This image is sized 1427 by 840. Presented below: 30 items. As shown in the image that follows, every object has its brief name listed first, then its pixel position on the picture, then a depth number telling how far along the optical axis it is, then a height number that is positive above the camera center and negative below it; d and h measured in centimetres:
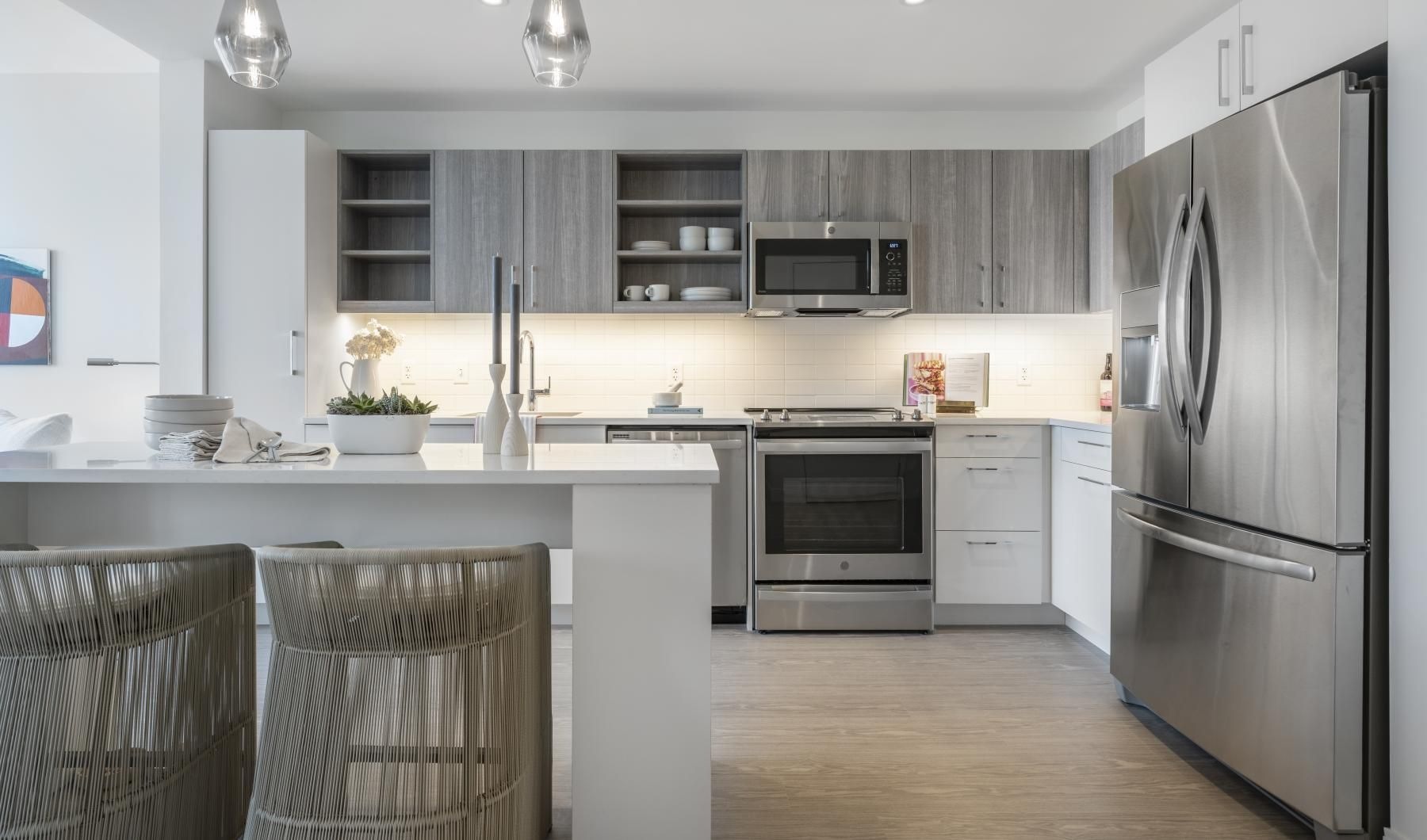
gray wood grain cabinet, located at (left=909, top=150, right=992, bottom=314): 389 +86
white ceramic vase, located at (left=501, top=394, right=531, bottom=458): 188 -6
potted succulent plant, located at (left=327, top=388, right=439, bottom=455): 191 -4
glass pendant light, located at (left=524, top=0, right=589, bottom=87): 167 +75
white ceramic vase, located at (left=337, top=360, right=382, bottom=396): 244 +9
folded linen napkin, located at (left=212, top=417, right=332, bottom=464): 176 -8
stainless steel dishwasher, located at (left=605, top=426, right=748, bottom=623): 361 -40
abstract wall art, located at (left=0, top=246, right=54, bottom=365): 405 +49
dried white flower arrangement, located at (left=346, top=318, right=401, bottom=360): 346 +28
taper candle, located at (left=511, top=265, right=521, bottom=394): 195 +20
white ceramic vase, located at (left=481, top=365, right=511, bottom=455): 197 -3
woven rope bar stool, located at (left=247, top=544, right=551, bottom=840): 136 -48
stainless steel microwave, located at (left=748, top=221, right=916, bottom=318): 381 +67
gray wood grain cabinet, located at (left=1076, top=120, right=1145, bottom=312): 358 +90
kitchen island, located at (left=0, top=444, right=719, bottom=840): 161 -39
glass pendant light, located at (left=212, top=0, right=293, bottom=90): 160 +72
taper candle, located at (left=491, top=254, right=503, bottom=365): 191 +23
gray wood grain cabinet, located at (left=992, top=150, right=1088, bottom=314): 390 +87
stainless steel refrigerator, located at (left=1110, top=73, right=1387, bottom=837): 178 -7
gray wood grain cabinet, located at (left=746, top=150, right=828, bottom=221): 389 +106
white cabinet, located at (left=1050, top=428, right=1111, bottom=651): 313 -50
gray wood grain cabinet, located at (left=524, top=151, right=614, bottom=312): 390 +85
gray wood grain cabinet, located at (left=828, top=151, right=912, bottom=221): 389 +107
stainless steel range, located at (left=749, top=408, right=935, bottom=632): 357 -48
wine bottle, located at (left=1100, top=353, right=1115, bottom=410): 404 +12
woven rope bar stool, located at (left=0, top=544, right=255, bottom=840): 137 -49
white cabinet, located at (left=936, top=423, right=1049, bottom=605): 361 -47
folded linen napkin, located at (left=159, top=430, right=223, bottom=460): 180 -8
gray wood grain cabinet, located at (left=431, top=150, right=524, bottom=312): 390 +92
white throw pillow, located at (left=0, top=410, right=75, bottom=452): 287 -9
